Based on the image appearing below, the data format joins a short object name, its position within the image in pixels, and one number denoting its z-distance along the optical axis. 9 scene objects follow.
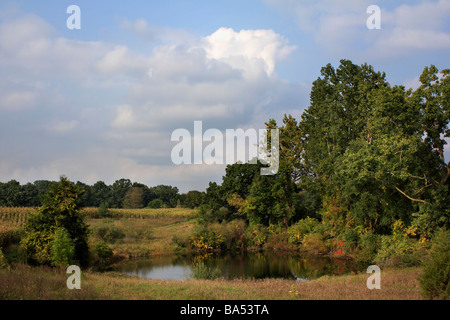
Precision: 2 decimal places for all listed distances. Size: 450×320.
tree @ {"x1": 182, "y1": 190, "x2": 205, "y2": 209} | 95.72
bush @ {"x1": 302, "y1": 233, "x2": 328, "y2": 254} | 42.03
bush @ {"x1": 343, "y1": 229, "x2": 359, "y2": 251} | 36.88
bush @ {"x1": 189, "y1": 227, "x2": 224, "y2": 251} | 45.38
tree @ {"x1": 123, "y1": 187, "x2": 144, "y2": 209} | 107.56
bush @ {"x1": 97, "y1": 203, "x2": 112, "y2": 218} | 64.56
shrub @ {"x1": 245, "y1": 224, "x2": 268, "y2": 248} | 47.92
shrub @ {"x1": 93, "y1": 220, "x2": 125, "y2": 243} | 42.66
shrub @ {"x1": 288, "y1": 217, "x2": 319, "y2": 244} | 45.38
